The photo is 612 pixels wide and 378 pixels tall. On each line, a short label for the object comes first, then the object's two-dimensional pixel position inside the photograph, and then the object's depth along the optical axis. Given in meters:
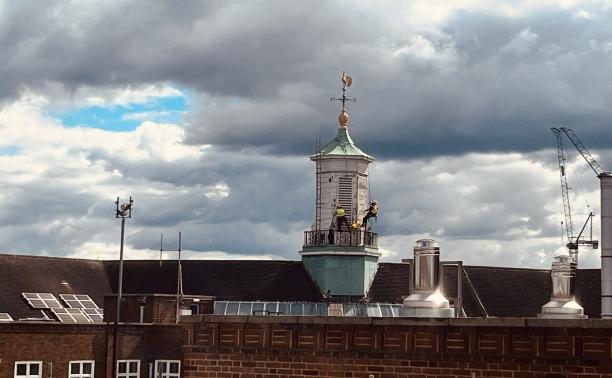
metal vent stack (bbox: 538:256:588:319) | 23.56
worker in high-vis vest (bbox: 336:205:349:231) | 74.19
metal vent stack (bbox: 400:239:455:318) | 21.09
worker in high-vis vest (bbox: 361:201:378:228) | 75.00
